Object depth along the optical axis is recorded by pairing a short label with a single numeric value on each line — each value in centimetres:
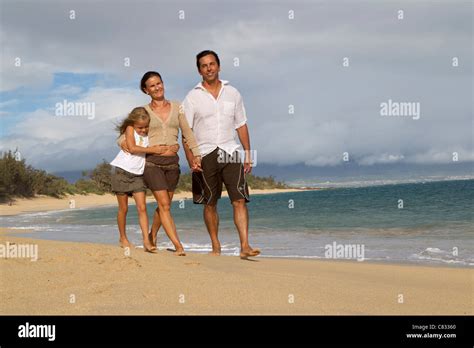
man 653
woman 655
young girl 657
